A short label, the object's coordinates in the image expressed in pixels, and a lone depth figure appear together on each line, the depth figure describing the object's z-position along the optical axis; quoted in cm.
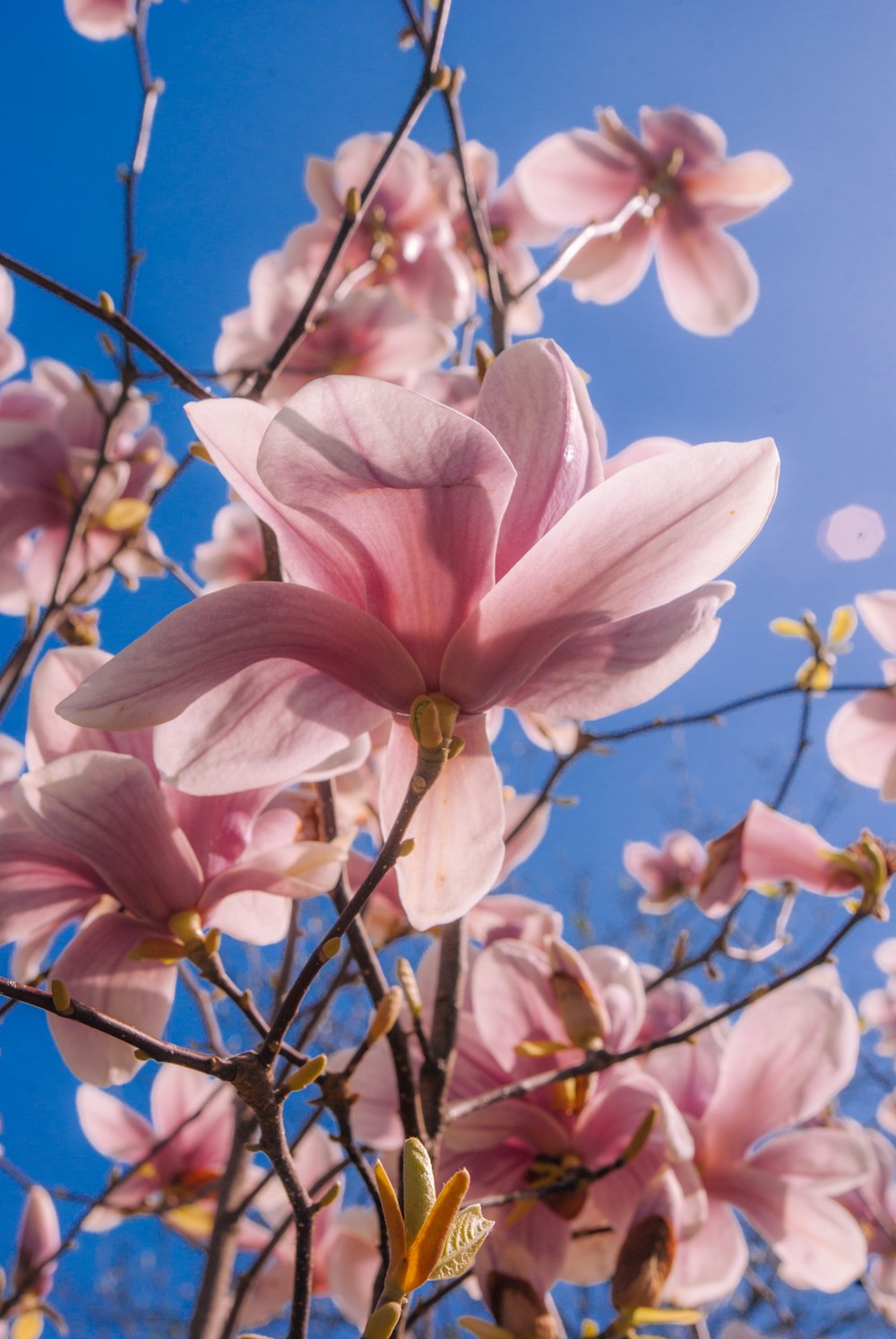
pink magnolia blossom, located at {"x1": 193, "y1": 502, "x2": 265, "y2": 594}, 155
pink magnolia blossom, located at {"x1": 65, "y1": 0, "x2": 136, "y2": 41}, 182
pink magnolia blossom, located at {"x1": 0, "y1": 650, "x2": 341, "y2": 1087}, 59
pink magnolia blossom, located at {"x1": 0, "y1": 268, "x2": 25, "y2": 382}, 154
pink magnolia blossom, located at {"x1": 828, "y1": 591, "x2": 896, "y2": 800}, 124
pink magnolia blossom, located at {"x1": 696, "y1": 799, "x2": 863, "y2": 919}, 90
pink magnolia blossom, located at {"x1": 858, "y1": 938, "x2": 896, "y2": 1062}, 191
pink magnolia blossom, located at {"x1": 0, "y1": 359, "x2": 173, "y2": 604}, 144
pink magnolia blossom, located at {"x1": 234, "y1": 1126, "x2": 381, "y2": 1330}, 95
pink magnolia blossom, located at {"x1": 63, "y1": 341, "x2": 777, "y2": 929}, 44
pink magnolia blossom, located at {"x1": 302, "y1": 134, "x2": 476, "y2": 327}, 183
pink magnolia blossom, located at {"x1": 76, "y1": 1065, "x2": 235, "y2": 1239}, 120
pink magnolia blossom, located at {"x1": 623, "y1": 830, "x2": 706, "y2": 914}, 202
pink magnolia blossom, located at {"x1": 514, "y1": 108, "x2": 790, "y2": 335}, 164
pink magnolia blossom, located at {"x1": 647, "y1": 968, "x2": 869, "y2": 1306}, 92
